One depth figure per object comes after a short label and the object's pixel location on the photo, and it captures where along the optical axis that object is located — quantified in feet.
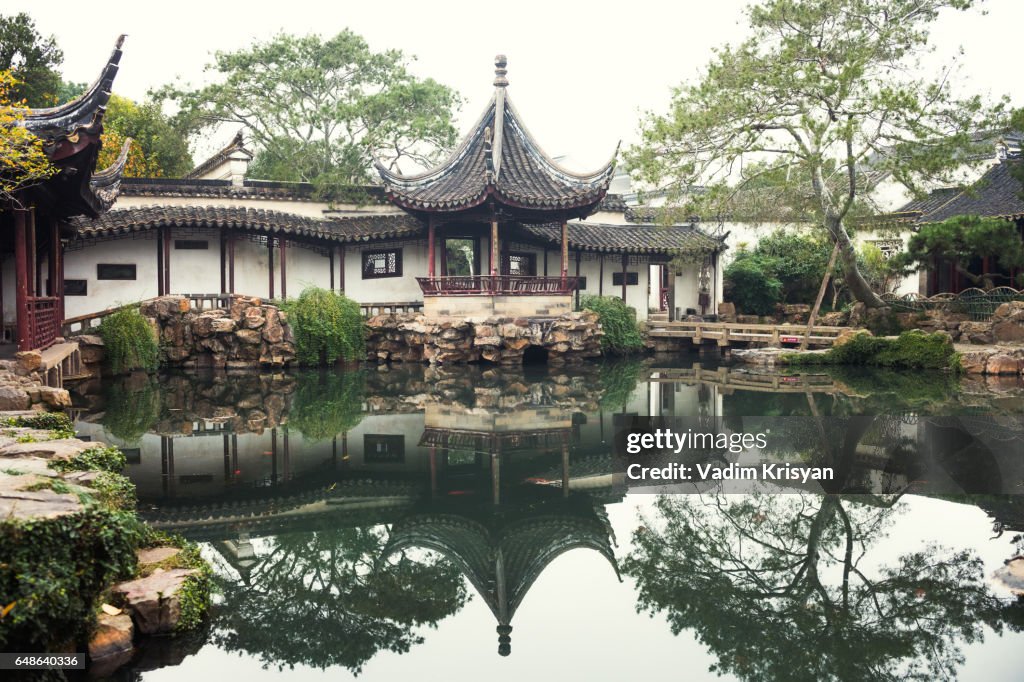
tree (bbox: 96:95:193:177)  86.58
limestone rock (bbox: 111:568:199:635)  14.74
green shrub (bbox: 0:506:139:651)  12.50
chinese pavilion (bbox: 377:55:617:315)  64.64
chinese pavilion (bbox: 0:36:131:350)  33.04
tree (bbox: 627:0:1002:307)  57.93
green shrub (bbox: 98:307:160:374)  53.98
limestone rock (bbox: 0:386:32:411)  28.27
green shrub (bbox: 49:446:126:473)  20.13
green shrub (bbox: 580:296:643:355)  71.56
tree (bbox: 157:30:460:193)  86.99
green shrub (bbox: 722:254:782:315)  86.94
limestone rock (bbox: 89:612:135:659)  13.80
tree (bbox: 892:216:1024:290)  61.93
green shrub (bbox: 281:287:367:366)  61.11
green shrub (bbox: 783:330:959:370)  58.03
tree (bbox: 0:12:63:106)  74.64
